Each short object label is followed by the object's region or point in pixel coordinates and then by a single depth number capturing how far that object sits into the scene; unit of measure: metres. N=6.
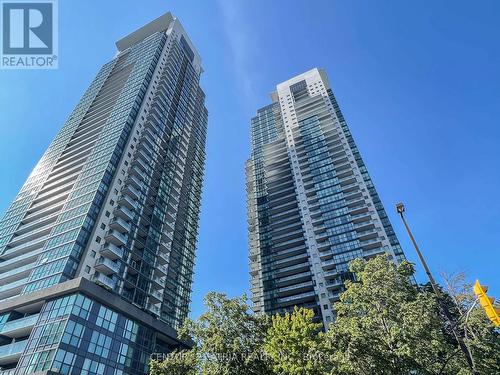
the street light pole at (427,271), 12.05
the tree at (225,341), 23.78
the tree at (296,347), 19.41
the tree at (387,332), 20.22
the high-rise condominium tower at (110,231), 41.50
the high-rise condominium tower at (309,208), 71.81
